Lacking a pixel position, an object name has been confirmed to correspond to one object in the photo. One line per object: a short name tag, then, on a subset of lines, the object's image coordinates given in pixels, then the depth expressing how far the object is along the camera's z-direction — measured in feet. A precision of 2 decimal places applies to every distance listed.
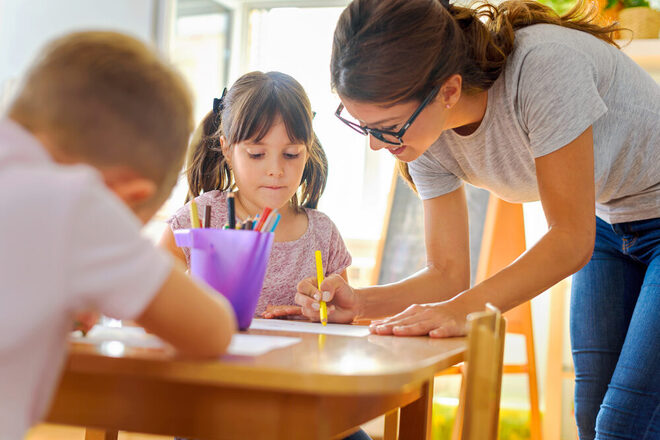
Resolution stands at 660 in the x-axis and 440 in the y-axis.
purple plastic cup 2.94
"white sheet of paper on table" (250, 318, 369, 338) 3.19
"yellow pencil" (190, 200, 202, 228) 3.11
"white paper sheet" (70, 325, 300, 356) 2.26
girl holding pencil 4.41
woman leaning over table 3.60
